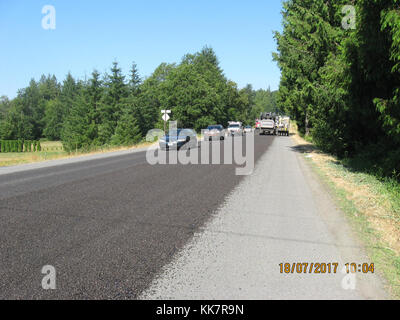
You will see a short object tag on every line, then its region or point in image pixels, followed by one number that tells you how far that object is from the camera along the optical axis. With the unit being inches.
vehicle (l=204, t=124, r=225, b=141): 1403.8
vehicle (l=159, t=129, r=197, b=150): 935.7
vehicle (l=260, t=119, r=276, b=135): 1976.0
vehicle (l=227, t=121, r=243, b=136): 1844.2
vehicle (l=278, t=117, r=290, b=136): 1908.2
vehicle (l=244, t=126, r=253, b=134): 2289.4
